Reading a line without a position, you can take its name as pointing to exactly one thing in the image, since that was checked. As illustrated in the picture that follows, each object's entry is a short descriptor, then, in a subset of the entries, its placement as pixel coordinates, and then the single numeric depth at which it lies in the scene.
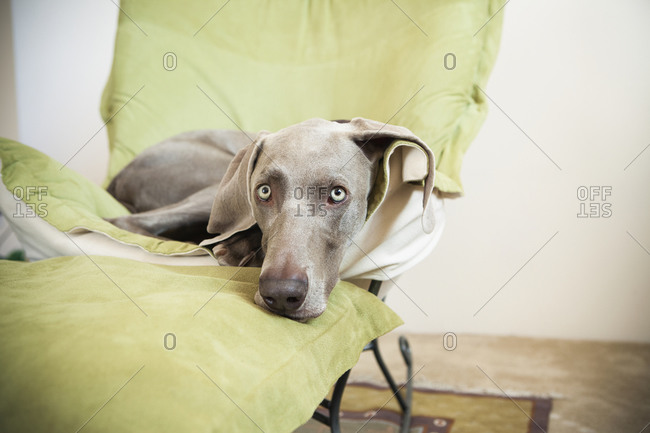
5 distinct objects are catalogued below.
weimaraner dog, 1.11
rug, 1.88
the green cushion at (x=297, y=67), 1.89
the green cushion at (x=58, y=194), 1.52
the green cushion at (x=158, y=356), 0.75
